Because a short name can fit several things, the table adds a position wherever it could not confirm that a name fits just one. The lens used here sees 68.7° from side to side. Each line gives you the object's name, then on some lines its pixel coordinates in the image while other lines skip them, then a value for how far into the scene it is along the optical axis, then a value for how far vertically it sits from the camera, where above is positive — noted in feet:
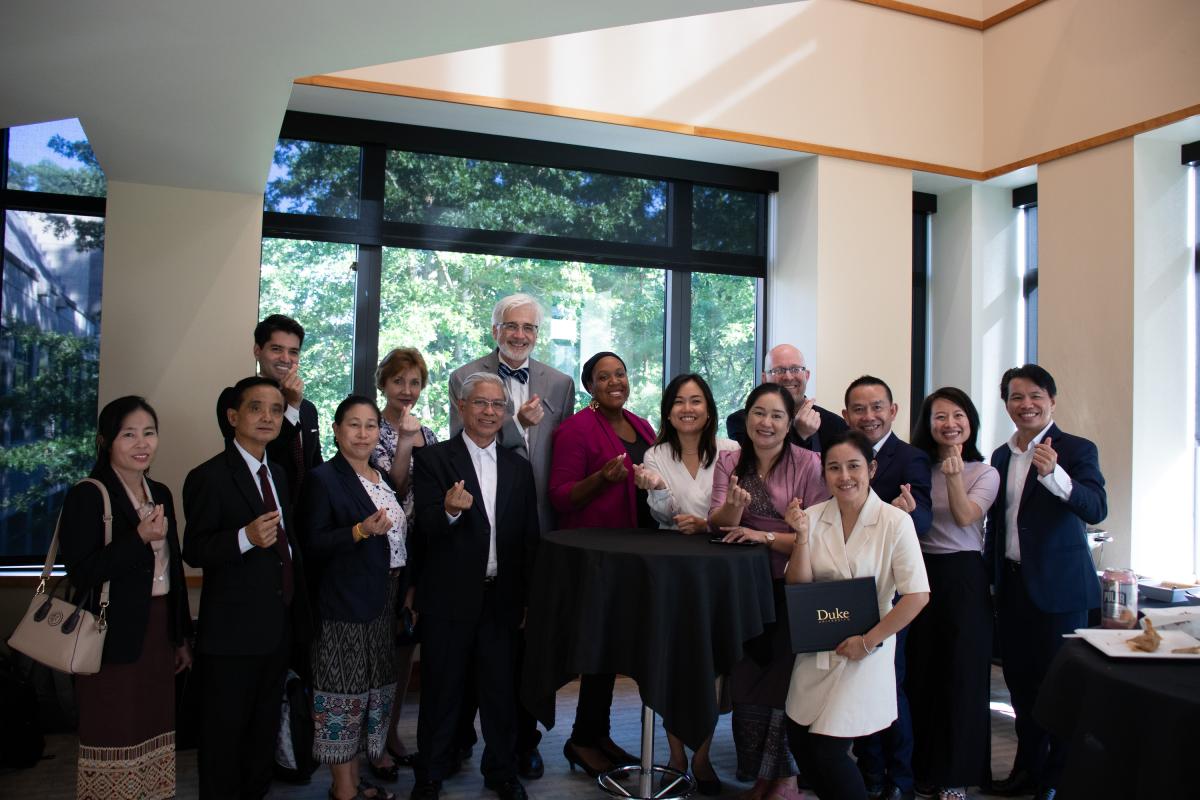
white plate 7.16 -1.83
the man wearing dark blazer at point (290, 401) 11.60 +0.15
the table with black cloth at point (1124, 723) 6.02 -2.20
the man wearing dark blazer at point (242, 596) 9.52 -2.03
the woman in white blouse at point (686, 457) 11.12 -0.48
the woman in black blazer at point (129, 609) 9.25 -2.19
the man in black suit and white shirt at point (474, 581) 10.73 -2.04
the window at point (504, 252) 17.43 +3.52
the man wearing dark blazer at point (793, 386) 12.94 +0.55
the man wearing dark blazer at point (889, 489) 10.91 -0.80
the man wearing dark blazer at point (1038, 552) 10.86 -1.57
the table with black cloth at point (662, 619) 9.16 -2.12
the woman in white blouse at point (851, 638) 8.93 -1.90
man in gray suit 12.20 +0.42
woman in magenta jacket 11.83 -0.86
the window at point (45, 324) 15.74 +1.52
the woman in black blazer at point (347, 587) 10.37 -2.06
